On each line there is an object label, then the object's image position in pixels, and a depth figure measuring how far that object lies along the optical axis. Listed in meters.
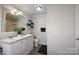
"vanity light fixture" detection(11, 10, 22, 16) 2.02
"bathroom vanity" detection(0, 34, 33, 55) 1.75
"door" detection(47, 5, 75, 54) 1.88
